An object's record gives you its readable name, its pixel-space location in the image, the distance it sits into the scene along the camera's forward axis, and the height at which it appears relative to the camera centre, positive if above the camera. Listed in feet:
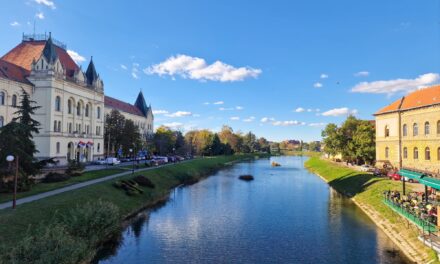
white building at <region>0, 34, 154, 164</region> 138.92 +24.38
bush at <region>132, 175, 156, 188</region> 118.09 -13.85
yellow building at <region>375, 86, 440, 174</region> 126.41 +7.47
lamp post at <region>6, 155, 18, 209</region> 60.55 -10.71
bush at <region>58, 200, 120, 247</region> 57.47 -15.06
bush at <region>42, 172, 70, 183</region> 97.55 -10.62
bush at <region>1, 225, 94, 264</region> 40.86 -14.64
